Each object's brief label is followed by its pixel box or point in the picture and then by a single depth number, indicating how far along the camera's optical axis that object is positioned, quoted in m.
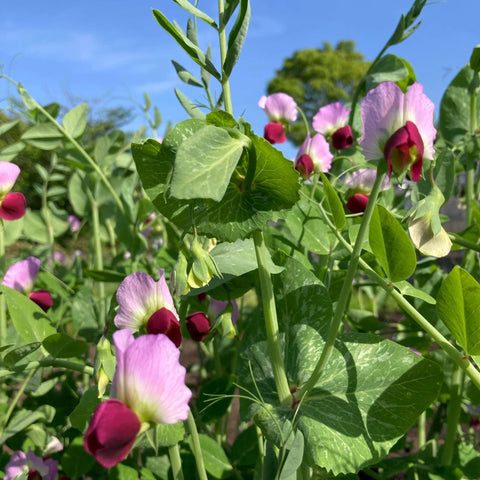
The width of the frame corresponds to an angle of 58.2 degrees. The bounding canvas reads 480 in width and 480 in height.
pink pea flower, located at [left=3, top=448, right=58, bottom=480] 0.25
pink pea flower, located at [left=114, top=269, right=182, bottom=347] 0.15
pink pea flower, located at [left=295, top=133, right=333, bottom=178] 0.26
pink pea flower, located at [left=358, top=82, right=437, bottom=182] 0.13
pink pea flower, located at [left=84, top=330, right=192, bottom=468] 0.10
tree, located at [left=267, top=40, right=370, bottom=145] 13.46
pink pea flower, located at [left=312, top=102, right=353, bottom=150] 0.31
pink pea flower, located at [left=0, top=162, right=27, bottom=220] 0.24
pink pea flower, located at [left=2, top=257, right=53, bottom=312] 0.29
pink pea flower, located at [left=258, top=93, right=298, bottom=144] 0.34
